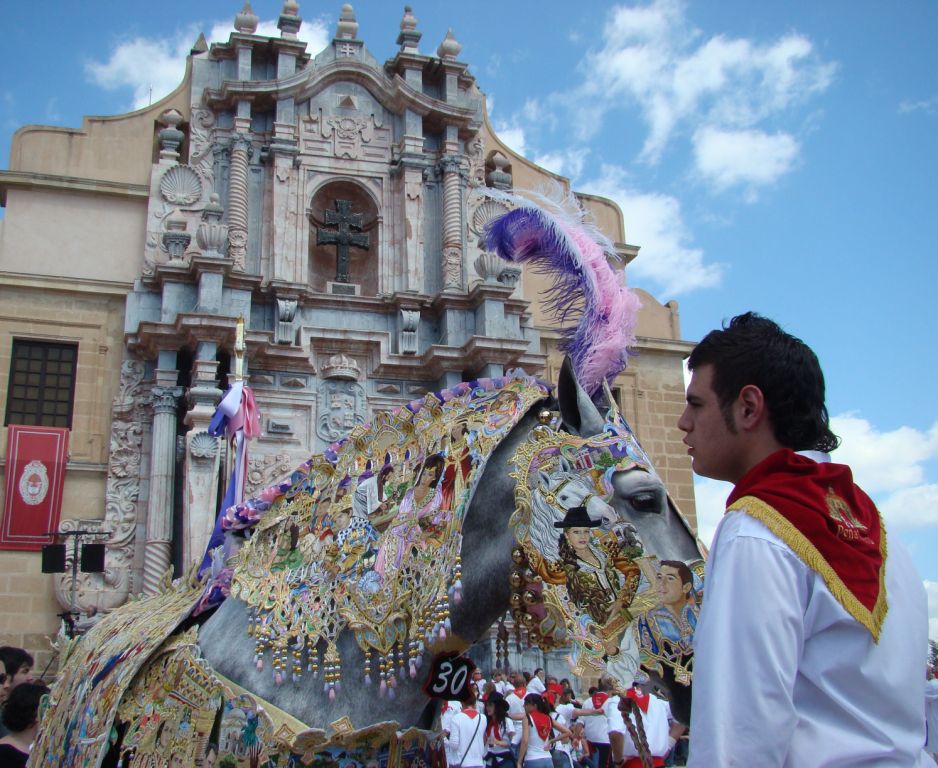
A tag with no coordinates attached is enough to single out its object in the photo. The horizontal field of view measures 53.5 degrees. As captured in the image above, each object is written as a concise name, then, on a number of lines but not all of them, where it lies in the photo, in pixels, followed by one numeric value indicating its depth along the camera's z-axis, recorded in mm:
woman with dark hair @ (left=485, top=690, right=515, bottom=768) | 8453
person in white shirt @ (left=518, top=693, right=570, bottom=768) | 8055
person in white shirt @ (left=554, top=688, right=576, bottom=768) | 9180
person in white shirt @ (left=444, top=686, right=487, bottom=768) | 7160
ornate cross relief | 14922
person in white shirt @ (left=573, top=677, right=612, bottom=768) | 8836
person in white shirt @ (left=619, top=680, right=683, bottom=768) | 7323
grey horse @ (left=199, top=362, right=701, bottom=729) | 2617
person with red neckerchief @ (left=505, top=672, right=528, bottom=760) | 8828
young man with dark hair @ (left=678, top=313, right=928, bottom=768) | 1328
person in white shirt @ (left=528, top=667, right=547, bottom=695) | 10535
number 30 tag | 2820
